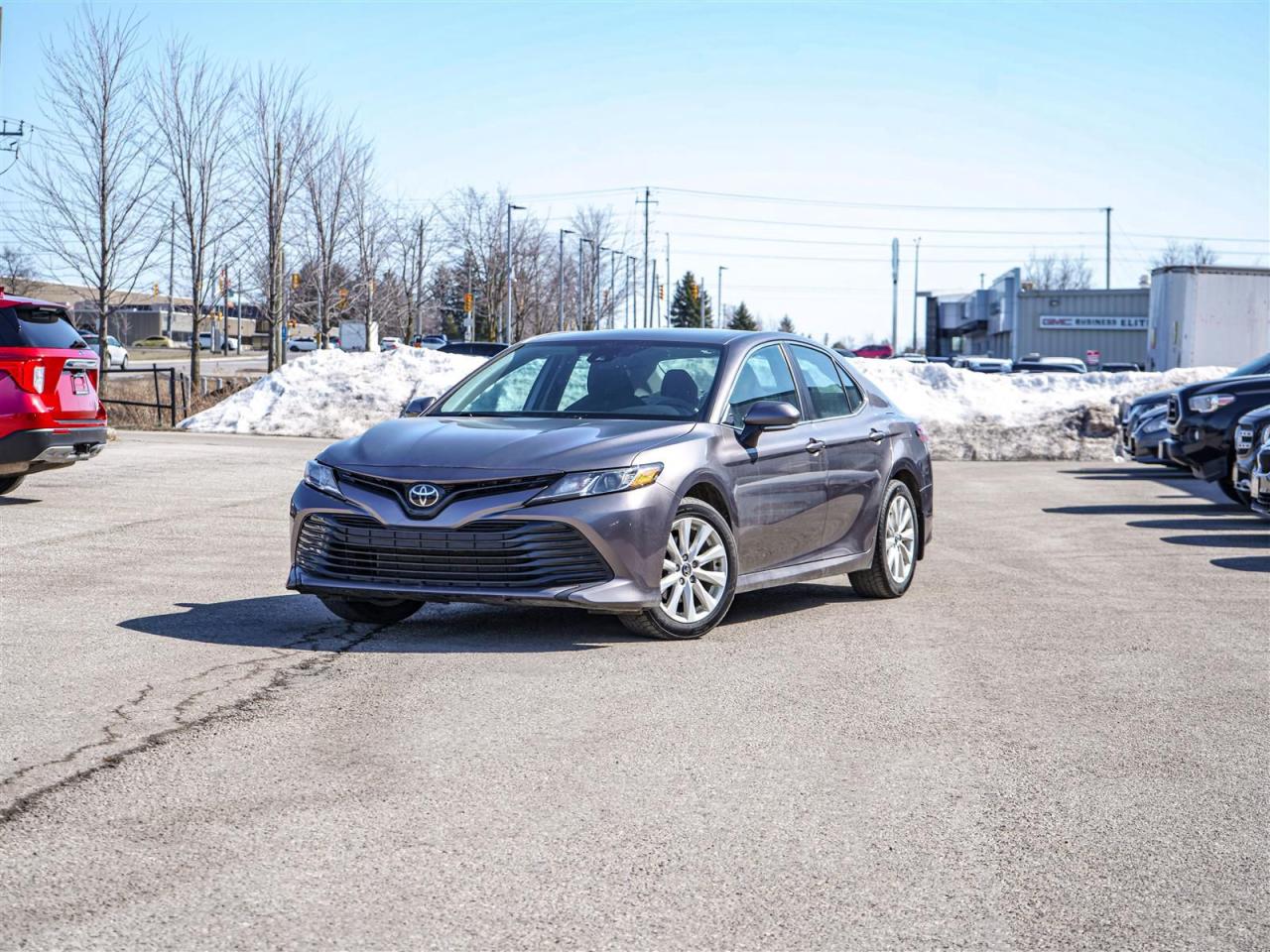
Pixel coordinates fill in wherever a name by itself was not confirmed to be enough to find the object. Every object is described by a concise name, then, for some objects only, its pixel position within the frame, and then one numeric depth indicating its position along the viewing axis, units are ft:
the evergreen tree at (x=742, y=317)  460.55
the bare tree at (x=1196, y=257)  450.71
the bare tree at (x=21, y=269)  142.86
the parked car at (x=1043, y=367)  184.55
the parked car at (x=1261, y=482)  43.42
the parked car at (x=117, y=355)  204.03
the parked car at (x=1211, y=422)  56.44
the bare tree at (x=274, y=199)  140.77
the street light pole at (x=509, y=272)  234.79
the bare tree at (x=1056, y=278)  515.09
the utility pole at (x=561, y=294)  258.12
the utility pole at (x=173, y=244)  125.80
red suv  44.14
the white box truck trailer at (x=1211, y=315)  131.23
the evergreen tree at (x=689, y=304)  460.96
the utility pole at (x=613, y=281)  292.61
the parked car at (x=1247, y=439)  47.17
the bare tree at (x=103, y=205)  116.26
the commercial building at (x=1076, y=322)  252.21
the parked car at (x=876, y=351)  298.29
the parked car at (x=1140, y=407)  75.15
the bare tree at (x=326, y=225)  160.97
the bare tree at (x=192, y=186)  125.90
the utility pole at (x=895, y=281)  345.64
